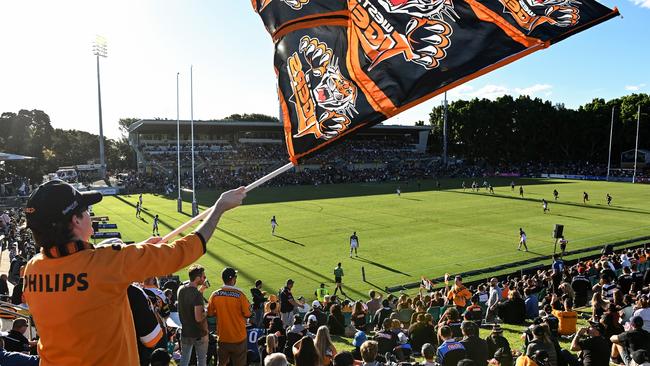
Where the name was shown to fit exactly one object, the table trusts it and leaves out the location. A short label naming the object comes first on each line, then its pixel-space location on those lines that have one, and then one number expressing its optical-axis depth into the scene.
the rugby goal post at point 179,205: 40.03
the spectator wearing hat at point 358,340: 8.42
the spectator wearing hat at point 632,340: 7.64
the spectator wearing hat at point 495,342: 7.90
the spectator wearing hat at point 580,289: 14.53
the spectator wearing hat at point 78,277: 2.61
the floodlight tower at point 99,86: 54.55
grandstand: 71.31
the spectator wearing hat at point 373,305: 14.09
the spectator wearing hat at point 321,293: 16.55
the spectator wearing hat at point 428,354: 6.47
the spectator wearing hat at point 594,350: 7.43
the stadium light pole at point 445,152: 77.06
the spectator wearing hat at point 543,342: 6.79
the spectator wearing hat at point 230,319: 6.63
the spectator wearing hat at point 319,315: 10.48
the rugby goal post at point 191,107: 36.12
